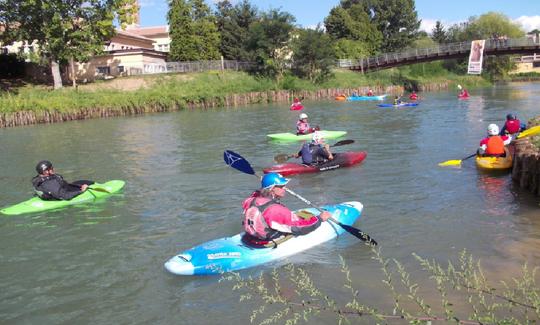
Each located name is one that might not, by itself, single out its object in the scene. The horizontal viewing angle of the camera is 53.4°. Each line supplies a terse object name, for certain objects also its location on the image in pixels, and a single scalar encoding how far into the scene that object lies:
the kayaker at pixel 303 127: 18.47
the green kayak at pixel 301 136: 18.32
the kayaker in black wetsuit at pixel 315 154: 12.87
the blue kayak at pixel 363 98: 37.75
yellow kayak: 11.46
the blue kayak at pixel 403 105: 30.95
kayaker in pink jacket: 6.77
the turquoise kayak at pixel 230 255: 6.63
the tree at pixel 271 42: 48.62
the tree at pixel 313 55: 50.16
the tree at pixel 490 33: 69.12
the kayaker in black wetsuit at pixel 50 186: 10.23
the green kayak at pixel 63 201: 9.96
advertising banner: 47.06
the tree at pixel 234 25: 53.81
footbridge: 45.81
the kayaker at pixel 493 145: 11.83
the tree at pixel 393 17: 79.58
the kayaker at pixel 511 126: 13.52
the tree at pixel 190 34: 49.62
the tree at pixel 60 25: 36.94
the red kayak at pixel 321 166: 12.54
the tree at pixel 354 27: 70.38
